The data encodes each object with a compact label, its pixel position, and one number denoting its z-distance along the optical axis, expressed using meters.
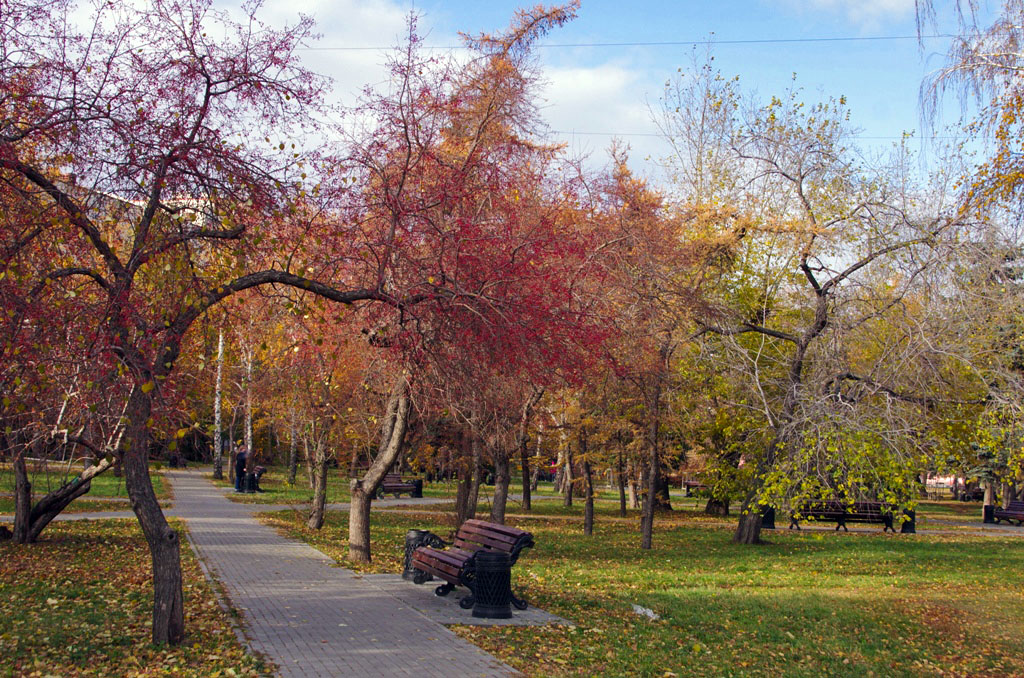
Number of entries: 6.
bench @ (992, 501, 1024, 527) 33.06
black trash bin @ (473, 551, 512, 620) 9.88
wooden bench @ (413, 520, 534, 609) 10.20
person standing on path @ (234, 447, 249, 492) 34.06
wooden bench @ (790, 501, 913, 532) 25.84
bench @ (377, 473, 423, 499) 35.81
